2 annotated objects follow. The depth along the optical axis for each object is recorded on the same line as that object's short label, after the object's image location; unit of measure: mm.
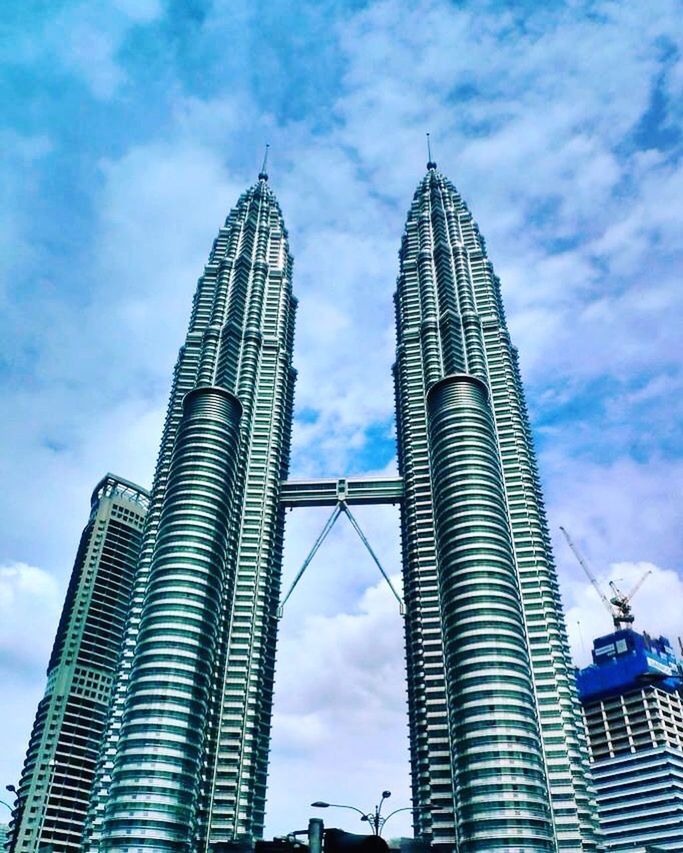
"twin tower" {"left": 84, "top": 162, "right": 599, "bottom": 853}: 132375
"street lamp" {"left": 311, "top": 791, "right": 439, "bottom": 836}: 48922
